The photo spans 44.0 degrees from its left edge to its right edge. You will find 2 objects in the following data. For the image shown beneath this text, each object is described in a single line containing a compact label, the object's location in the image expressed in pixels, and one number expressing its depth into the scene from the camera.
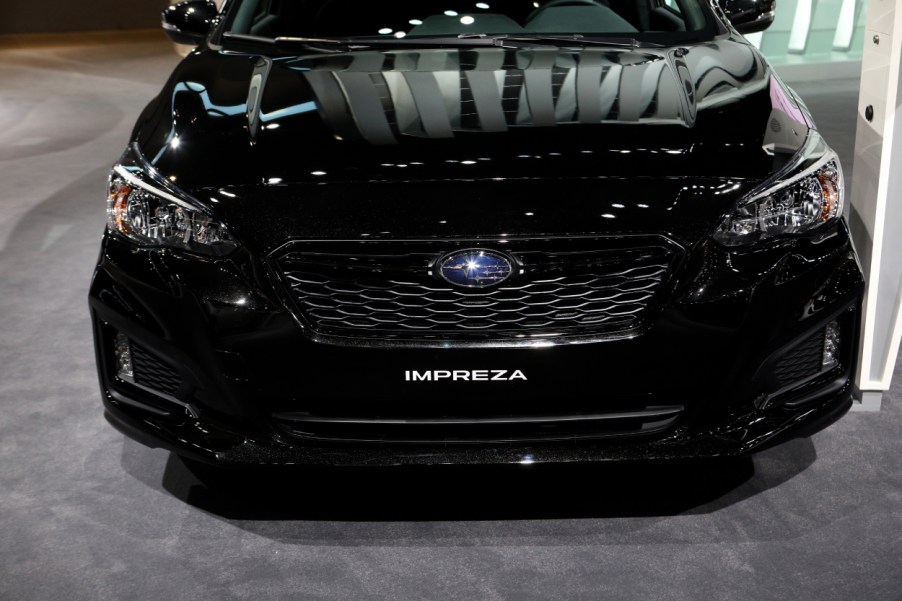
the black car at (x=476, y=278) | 1.92
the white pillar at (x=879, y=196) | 2.58
